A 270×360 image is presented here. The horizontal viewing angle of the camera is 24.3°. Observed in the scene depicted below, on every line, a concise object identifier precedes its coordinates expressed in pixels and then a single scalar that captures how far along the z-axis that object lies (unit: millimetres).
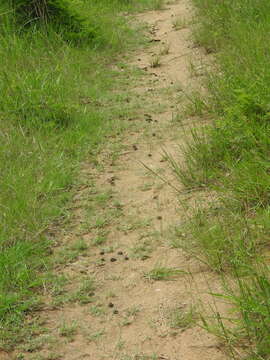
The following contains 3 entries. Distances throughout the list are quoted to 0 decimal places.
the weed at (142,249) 3756
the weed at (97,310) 3330
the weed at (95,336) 3135
